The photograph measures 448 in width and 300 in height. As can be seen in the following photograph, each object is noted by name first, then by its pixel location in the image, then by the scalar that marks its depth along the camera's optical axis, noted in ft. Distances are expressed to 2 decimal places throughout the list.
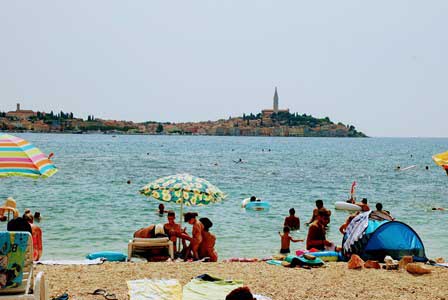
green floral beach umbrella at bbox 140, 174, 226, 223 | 32.86
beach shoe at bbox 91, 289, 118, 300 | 21.80
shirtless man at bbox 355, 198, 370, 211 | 51.28
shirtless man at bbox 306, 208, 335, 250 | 36.96
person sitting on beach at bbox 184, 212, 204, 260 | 32.40
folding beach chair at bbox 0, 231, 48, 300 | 17.25
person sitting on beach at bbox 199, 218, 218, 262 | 32.78
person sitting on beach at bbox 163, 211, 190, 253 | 33.35
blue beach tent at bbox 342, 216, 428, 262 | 31.53
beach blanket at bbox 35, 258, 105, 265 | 28.68
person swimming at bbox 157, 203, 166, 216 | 58.85
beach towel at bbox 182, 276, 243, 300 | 22.04
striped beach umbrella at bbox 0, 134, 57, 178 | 20.94
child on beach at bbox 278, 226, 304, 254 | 40.45
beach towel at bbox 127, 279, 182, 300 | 21.81
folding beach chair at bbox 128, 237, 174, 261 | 30.78
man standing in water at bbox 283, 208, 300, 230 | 48.78
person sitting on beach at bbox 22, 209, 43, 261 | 31.12
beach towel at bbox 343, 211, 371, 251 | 32.50
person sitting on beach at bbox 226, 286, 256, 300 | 14.67
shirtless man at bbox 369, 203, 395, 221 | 33.42
